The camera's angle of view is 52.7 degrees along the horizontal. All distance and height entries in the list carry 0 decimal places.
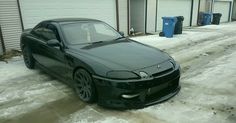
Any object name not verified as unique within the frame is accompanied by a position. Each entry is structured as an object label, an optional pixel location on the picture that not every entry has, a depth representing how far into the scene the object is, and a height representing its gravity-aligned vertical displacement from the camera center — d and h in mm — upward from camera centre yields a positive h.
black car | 3748 -1014
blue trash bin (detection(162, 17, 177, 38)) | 12352 -1196
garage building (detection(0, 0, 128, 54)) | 8547 -261
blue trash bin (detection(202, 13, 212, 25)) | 19359 -1364
